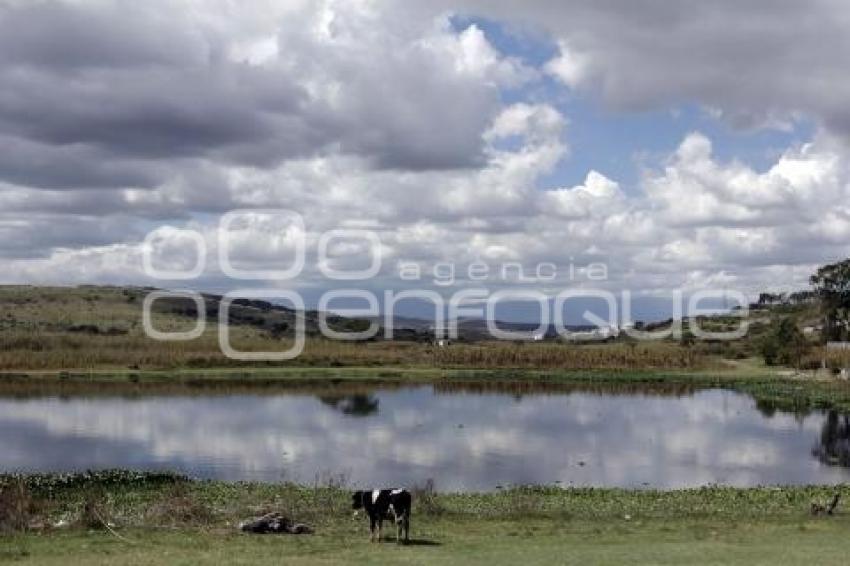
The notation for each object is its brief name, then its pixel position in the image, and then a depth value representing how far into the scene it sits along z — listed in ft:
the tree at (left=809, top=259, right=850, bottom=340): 449.27
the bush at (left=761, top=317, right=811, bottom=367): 337.52
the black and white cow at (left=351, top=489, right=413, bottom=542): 64.75
